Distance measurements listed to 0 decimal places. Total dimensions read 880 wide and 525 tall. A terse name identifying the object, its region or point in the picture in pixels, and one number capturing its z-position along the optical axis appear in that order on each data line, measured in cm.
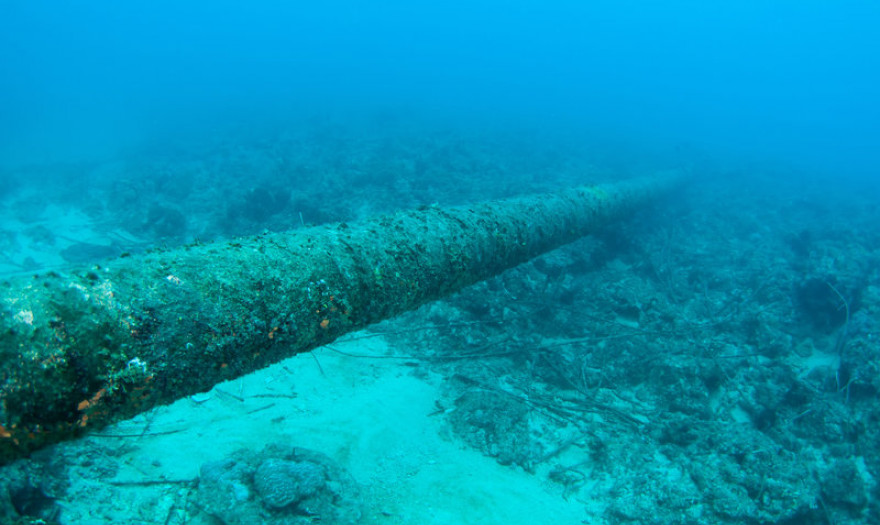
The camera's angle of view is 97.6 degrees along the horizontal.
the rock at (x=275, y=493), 369
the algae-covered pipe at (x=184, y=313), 152
